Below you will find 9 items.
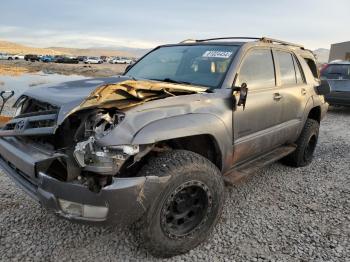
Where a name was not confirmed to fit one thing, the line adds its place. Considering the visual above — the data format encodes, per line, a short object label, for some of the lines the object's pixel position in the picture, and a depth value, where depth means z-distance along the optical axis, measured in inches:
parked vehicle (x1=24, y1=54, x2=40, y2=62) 2771.7
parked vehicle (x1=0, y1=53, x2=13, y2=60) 2830.2
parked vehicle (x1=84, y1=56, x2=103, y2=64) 2755.4
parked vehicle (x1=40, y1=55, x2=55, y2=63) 2656.5
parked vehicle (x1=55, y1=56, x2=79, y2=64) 2593.5
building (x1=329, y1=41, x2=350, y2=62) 1862.7
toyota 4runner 97.5
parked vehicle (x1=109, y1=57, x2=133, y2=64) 3181.6
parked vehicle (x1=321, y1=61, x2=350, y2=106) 391.5
